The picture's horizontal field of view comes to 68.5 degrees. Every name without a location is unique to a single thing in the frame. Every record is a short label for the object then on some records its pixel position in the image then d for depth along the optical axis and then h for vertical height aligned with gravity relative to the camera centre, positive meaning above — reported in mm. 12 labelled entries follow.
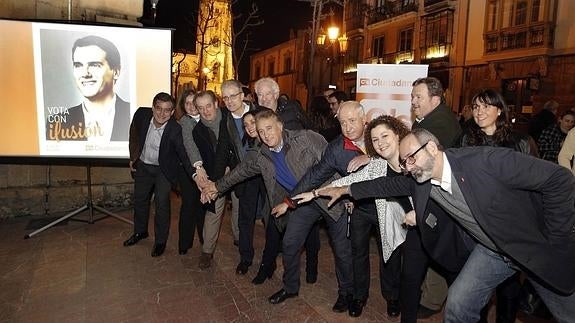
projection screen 5652 +140
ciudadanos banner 5492 +205
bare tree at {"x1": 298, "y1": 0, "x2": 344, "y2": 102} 13375 +2541
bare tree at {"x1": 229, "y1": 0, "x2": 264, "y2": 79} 18531 +3202
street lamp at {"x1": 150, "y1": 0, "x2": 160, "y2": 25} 7312 +1557
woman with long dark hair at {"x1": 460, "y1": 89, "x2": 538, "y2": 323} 3266 -222
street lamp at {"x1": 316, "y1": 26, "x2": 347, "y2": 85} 14793 +2652
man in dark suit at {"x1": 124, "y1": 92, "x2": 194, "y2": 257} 5008 -781
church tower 38875 +4100
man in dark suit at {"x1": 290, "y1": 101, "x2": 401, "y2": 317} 3457 -916
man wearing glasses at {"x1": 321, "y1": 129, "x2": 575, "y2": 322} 2244 -514
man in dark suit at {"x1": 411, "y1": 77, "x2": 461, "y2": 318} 3568 -151
